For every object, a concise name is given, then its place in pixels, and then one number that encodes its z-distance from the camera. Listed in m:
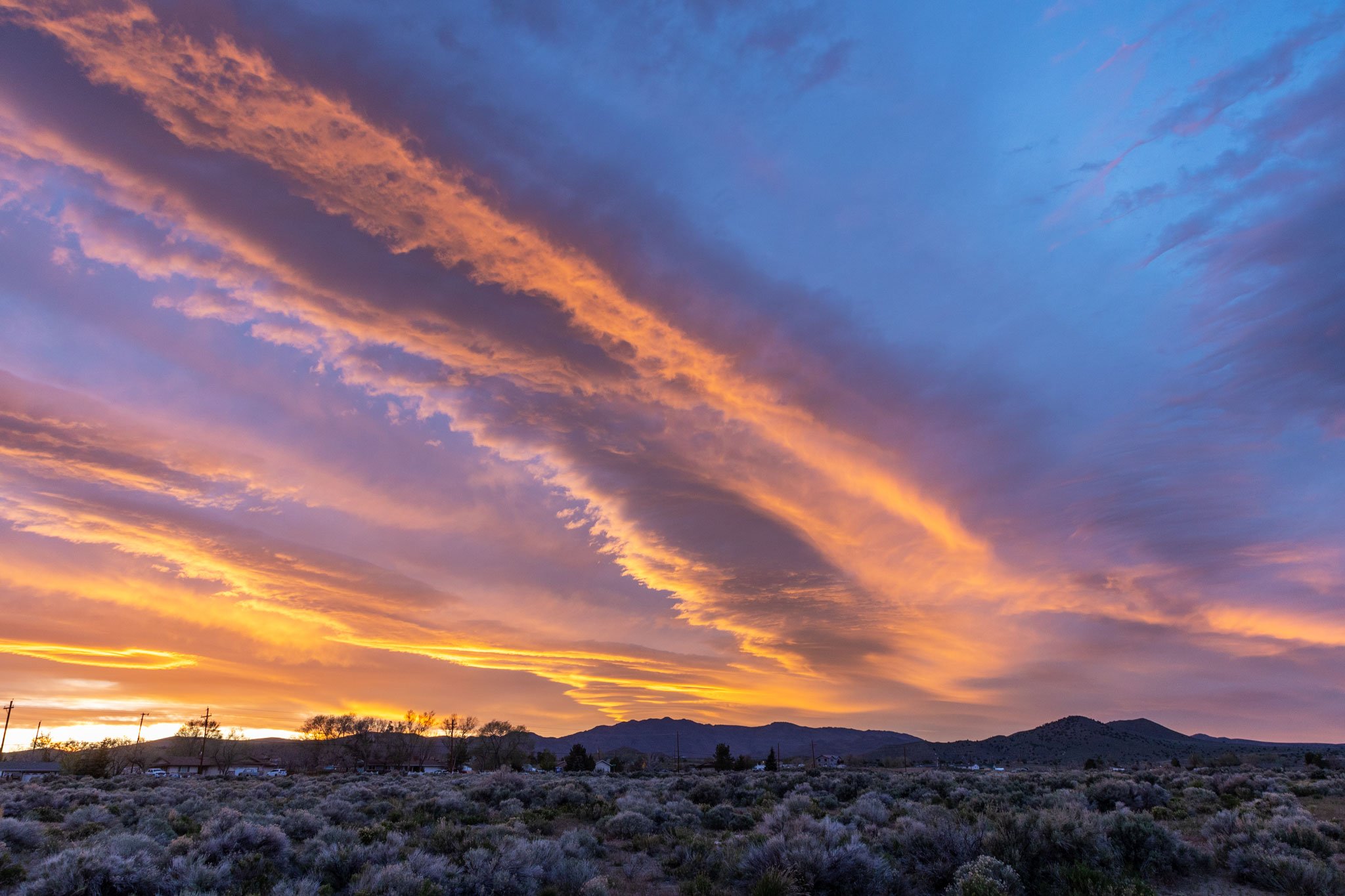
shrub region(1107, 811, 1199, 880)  13.91
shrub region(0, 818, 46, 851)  17.20
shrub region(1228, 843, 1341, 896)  12.30
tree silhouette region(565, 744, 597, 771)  84.38
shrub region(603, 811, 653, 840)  20.81
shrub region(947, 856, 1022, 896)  10.75
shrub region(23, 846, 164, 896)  11.22
